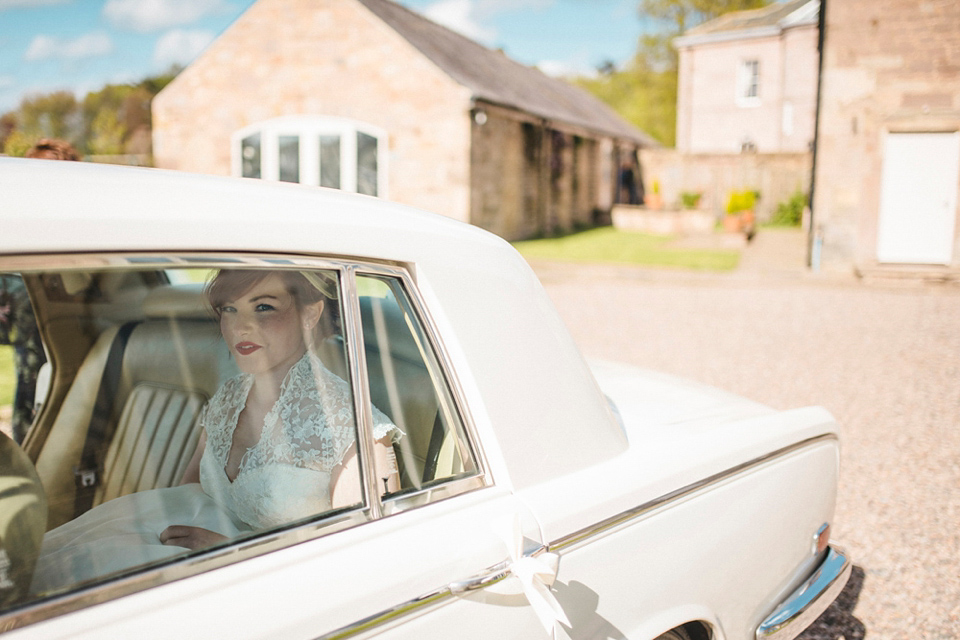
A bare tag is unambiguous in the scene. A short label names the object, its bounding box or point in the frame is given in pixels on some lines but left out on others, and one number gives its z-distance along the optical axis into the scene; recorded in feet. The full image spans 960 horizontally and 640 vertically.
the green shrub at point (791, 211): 87.15
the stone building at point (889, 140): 43.78
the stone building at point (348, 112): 56.49
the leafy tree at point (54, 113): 166.91
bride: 4.93
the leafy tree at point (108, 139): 113.91
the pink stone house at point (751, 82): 98.58
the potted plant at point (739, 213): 70.28
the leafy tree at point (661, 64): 165.99
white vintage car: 3.90
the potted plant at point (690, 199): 81.15
